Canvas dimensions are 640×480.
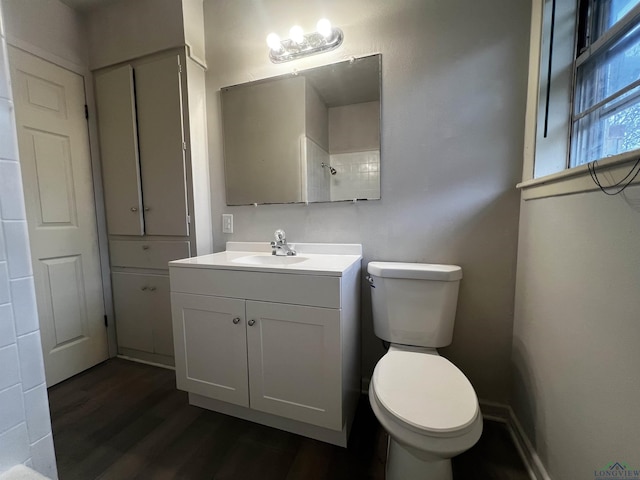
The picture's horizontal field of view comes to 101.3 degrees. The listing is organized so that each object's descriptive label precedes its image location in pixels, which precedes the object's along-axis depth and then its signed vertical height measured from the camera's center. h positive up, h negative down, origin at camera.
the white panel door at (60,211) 1.51 +0.04
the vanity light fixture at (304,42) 1.37 +0.93
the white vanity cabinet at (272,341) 1.09 -0.57
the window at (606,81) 0.79 +0.44
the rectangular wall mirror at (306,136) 1.40 +0.46
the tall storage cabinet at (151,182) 1.62 +0.23
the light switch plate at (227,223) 1.74 -0.04
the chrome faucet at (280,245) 1.51 -0.17
